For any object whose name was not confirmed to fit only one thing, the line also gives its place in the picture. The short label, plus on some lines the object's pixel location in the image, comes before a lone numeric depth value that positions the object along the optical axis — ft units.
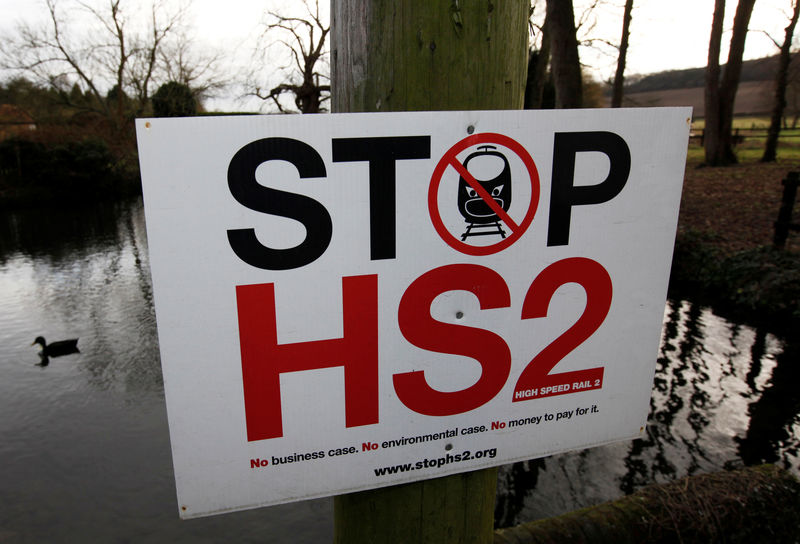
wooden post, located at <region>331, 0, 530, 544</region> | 3.27
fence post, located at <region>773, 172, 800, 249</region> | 25.76
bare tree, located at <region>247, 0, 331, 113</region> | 65.57
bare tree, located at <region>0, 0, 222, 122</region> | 76.64
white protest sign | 3.33
